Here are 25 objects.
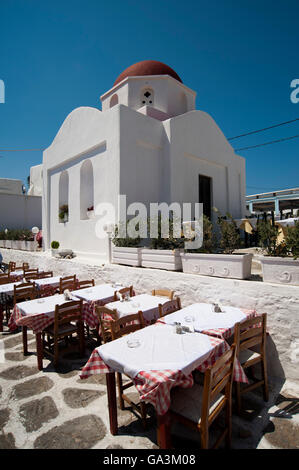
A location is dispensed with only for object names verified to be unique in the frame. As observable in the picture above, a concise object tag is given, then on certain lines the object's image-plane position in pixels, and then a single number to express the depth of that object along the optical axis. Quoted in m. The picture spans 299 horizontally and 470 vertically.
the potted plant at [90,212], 10.67
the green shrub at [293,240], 4.07
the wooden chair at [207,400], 2.13
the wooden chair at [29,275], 7.72
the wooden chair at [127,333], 2.83
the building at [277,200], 23.06
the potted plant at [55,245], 11.20
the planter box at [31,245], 13.33
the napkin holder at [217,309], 3.81
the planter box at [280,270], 3.98
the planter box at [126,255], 6.60
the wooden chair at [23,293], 5.54
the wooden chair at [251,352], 3.02
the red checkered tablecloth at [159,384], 2.11
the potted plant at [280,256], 4.02
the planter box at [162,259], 5.70
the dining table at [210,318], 3.22
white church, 9.16
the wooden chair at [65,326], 4.12
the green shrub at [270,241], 4.41
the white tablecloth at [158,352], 2.35
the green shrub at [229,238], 5.42
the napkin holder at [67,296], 4.89
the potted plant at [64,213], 12.15
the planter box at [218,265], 4.60
